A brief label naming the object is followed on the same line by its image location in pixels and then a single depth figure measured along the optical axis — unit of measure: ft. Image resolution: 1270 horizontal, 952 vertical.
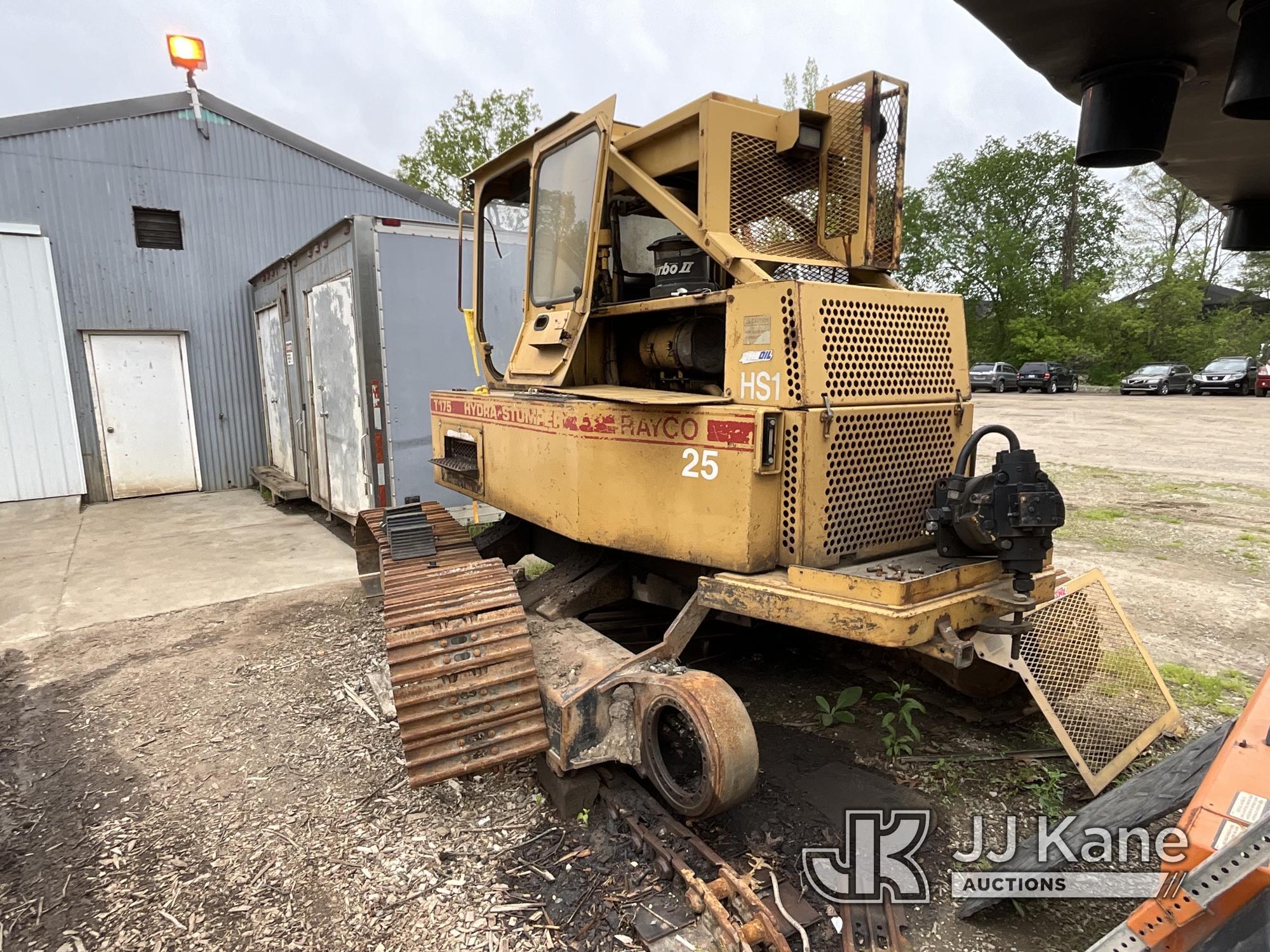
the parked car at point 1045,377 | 118.42
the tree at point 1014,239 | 151.23
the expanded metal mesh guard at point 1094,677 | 11.54
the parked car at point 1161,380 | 105.40
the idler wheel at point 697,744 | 9.14
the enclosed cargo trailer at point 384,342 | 24.80
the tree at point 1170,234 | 139.44
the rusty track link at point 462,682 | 10.48
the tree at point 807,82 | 110.32
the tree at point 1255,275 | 130.62
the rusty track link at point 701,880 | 8.28
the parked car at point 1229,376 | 98.07
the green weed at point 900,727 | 12.89
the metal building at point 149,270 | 35.09
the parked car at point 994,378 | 122.83
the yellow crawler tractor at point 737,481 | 9.70
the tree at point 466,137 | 98.78
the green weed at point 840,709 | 13.82
